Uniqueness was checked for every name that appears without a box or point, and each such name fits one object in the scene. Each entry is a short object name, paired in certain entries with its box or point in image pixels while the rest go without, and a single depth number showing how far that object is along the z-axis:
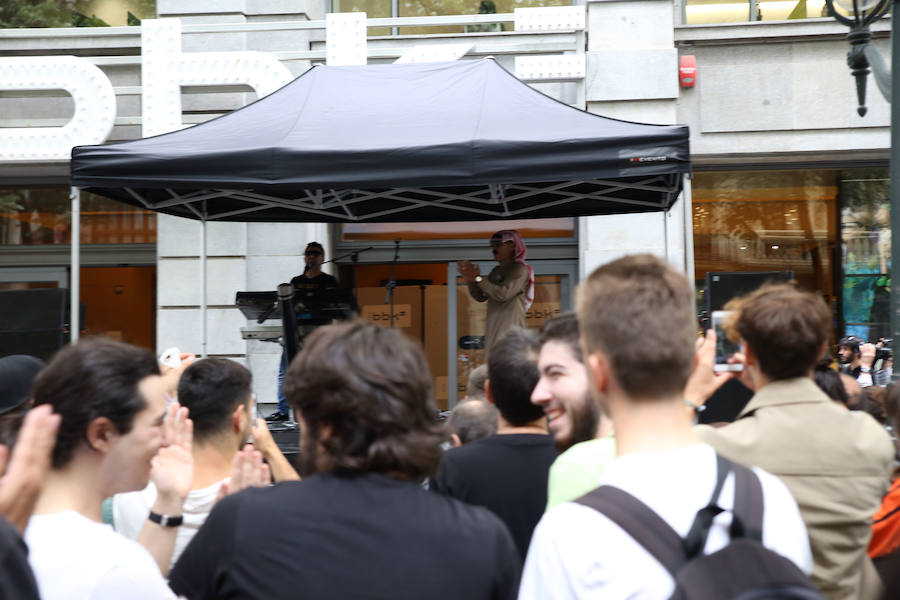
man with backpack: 1.45
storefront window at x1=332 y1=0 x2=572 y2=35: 10.77
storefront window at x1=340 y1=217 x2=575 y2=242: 10.49
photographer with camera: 7.42
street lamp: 4.68
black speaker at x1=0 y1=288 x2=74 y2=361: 8.51
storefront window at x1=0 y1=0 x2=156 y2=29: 10.71
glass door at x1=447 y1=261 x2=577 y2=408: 10.45
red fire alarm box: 9.55
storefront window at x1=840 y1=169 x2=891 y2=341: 9.92
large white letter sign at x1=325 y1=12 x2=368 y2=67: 9.13
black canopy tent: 6.02
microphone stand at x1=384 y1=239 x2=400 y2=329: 9.47
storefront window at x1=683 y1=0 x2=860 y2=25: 9.83
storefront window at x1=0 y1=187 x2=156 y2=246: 10.97
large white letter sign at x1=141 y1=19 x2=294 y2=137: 9.05
